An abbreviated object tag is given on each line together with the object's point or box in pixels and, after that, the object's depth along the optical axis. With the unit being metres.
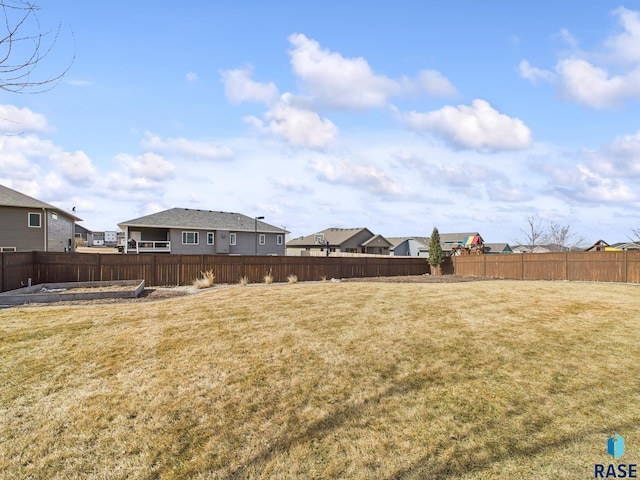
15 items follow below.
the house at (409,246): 63.38
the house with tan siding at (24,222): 23.98
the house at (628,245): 32.53
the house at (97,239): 90.75
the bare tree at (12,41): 3.87
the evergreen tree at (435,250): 29.39
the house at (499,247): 63.48
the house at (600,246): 29.81
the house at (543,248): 59.04
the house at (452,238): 61.62
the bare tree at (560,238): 58.84
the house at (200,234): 35.03
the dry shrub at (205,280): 17.69
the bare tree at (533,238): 58.22
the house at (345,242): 55.09
